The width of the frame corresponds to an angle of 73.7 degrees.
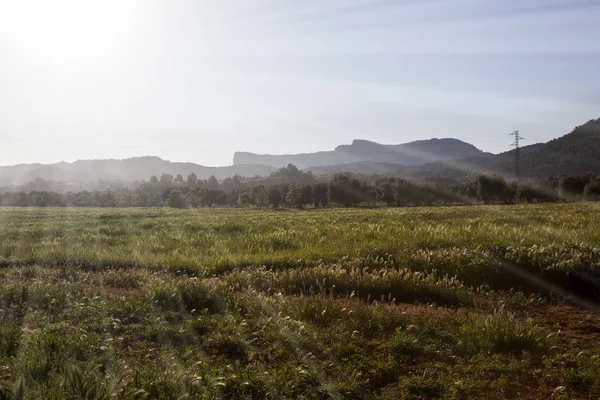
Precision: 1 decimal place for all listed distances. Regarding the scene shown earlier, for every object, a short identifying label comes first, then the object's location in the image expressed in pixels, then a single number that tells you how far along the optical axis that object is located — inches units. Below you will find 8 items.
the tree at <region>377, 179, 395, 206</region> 3892.7
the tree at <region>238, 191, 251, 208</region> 4281.5
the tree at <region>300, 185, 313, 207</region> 4009.8
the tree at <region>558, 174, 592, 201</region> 3329.2
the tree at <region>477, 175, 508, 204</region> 3634.4
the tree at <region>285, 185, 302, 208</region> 3863.2
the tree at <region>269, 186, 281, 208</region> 4114.2
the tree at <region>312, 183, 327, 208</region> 4033.0
